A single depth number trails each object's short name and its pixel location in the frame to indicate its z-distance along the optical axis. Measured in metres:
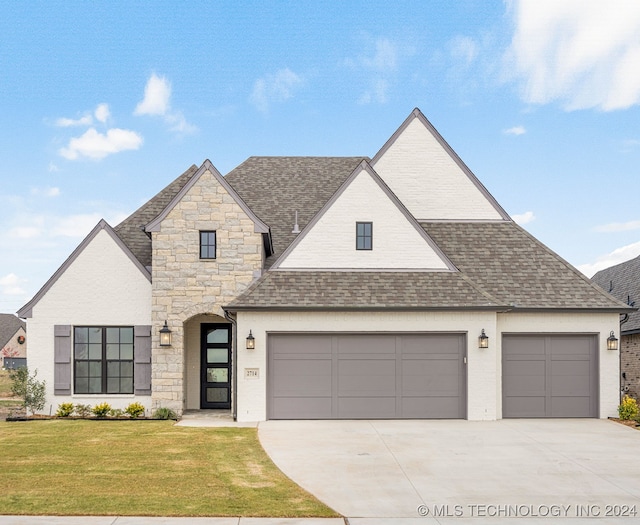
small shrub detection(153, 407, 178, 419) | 16.98
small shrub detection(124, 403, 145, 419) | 17.19
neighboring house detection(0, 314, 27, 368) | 51.25
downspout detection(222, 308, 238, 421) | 17.00
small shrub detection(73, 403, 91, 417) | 17.45
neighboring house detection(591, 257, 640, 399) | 23.12
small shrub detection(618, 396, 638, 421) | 16.86
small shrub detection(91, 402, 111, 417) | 17.30
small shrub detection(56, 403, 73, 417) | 17.39
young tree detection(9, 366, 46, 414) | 17.47
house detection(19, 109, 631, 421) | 16.88
